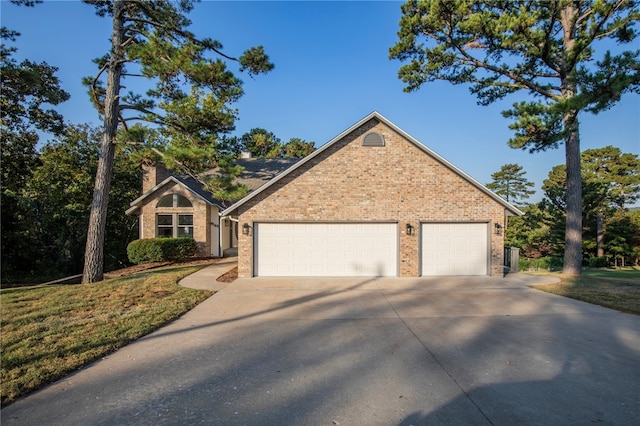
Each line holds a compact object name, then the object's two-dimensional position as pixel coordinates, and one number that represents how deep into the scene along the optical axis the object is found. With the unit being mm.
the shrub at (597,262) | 20852
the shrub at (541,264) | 20266
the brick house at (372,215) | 10930
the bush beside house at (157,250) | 14477
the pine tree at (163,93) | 9922
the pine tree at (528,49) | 10031
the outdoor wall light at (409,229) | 10852
